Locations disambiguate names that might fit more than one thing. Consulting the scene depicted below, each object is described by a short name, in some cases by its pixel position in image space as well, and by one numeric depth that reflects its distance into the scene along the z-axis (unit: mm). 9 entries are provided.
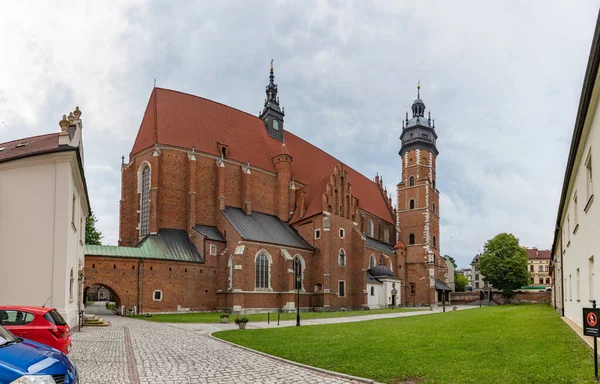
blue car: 5160
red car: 9867
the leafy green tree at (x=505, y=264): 56344
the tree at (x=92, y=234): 46688
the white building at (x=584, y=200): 9672
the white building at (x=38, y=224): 15406
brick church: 33031
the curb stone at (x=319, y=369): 8599
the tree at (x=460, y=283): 100812
